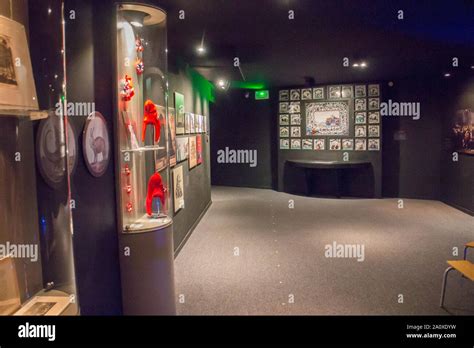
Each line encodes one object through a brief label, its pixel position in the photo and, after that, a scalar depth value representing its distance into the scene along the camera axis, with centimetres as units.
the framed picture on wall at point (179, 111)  557
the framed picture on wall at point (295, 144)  1061
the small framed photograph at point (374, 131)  964
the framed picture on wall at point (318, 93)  1011
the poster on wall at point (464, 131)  772
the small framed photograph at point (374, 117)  962
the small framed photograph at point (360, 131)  980
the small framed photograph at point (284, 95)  1061
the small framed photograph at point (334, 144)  1009
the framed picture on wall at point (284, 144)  1080
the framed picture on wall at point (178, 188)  531
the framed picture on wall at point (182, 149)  559
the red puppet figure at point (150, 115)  332
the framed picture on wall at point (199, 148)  726
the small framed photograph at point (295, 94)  1042
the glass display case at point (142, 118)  314
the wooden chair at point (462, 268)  342
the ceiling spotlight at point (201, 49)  553
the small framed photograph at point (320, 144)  1027
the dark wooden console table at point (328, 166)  955
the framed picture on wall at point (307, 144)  1042
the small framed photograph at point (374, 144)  967
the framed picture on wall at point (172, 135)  502
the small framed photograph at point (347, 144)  997
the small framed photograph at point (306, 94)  1027
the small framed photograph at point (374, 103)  957
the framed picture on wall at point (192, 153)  657
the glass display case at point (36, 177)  137
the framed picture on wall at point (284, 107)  1066
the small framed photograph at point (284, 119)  1070
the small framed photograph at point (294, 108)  1048
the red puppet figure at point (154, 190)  329
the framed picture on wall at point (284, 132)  1073
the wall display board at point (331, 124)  970
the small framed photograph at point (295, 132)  1056
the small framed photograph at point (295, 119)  1052
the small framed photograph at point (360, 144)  983
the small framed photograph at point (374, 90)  952
